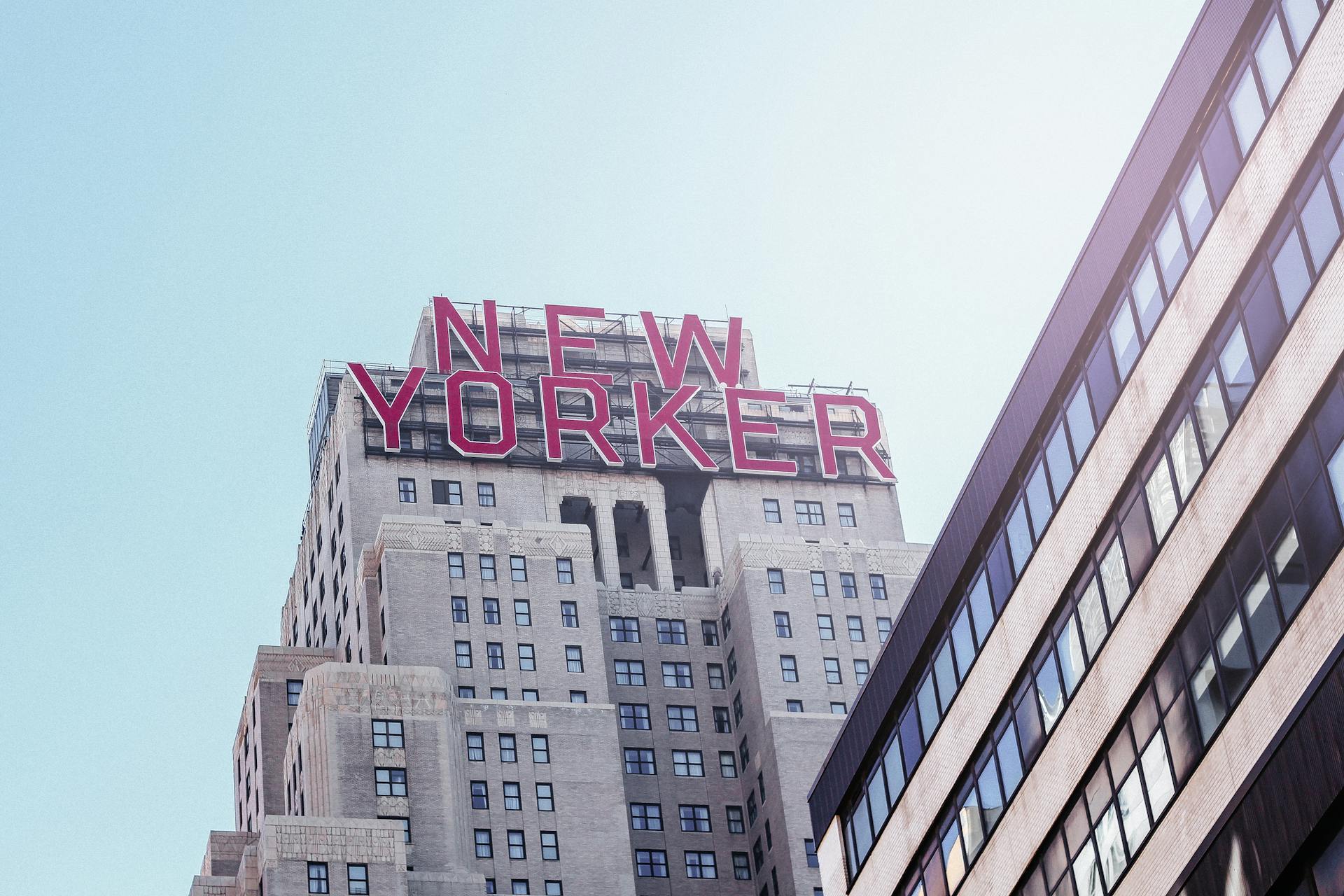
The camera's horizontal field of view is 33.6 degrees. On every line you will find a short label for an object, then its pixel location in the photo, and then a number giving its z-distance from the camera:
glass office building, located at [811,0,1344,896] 45.84
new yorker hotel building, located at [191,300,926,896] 136.12
